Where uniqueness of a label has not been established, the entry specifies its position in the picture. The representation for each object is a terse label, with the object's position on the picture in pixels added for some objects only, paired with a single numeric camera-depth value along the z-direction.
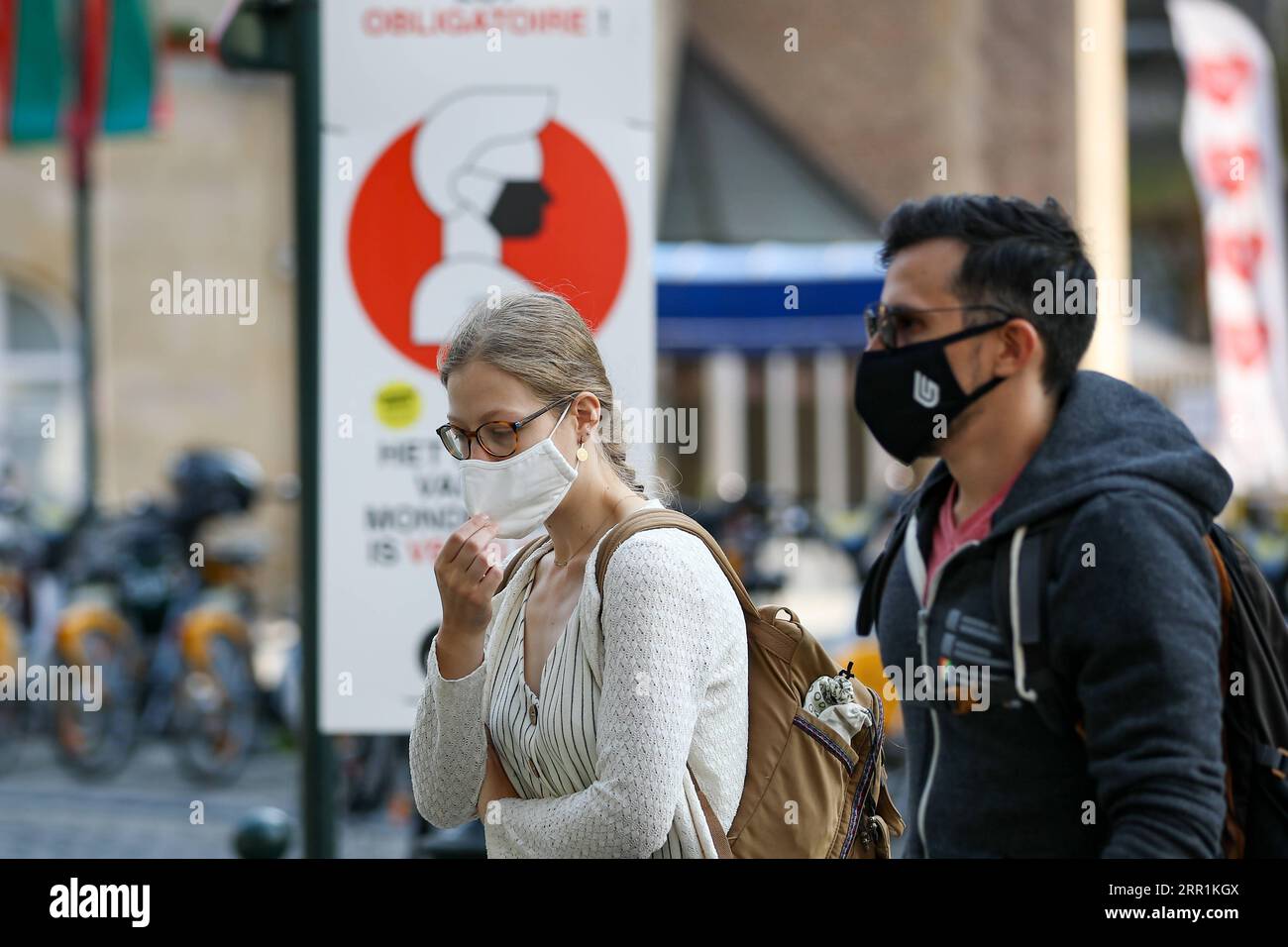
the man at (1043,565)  4.18
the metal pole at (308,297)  7.70
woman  3.88
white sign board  7.43
